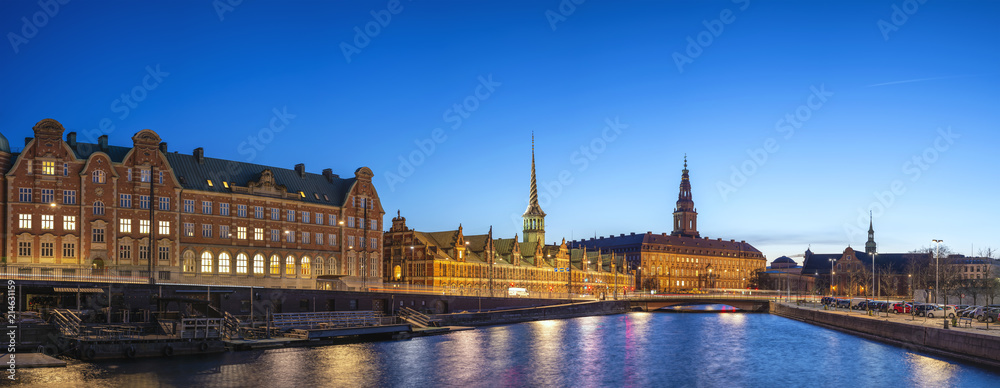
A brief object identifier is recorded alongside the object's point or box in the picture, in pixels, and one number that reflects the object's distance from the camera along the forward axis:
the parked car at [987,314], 73.06
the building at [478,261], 142.00
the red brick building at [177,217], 81.19
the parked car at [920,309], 90.66
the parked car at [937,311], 85.86
